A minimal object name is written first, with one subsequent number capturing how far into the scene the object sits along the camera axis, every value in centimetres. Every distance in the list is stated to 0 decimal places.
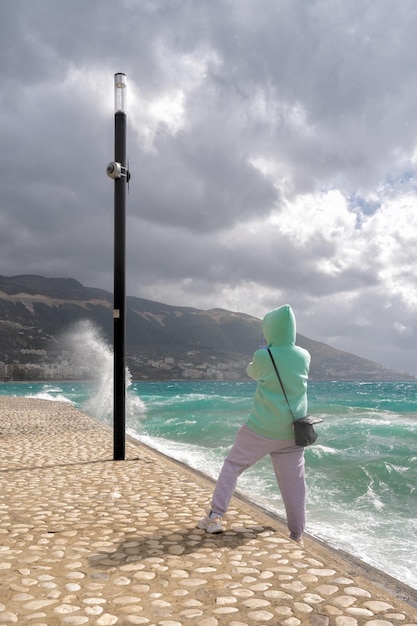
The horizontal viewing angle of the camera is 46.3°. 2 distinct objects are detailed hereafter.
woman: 394
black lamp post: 742
